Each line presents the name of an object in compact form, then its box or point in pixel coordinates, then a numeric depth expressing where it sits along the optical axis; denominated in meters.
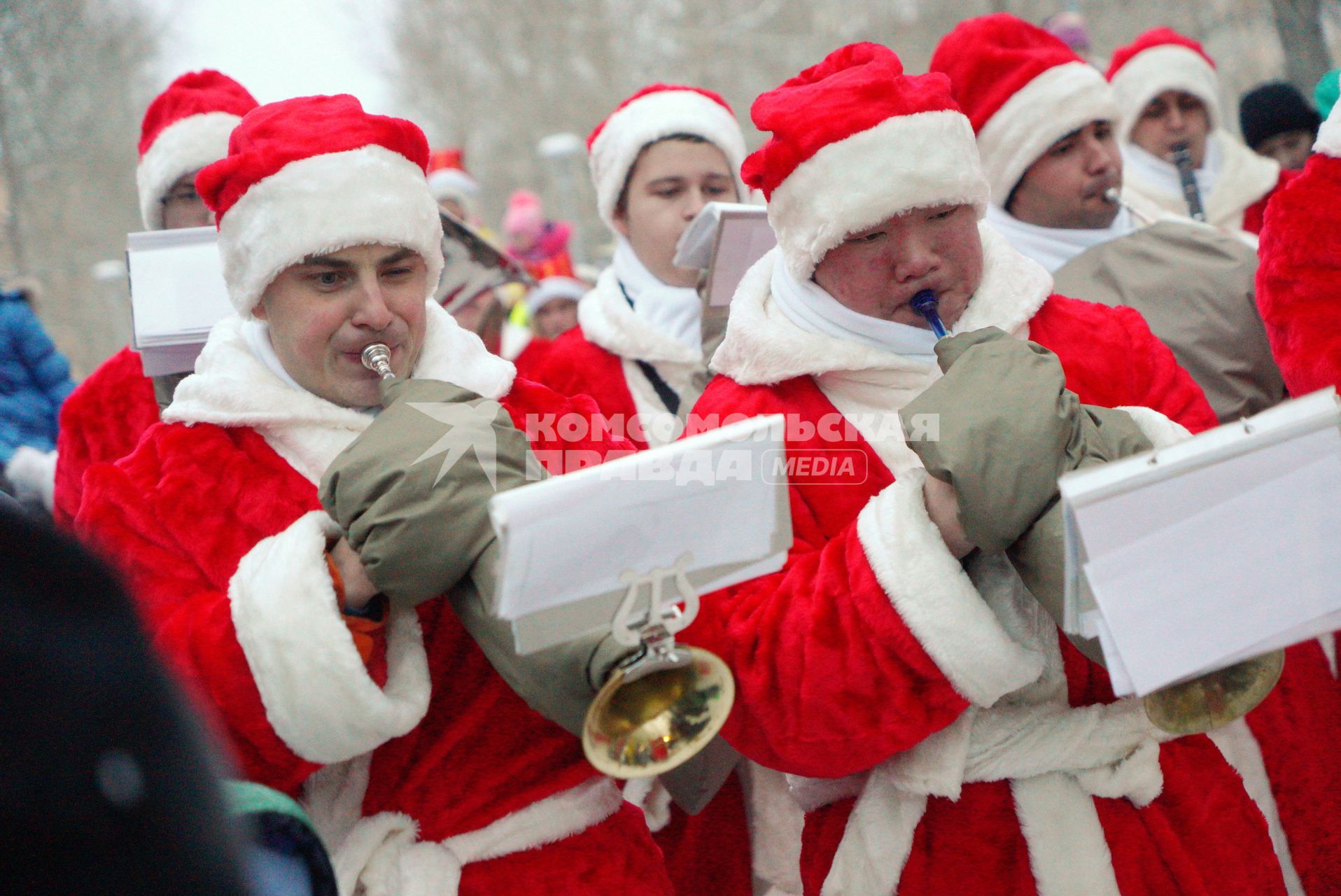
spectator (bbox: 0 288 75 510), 8.68
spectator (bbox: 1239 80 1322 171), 9.15
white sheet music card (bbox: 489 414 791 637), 2.69
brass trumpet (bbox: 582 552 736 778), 2.95
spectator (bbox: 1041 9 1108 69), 12.88
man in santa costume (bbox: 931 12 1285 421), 5.50
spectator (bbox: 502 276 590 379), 13.88
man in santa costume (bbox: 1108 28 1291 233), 8.15
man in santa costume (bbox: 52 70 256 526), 6.07
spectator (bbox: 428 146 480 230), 13.76
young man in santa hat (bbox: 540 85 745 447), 6.66
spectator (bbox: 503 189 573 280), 18.48
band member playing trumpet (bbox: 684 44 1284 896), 3.35
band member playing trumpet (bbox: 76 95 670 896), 3.30
